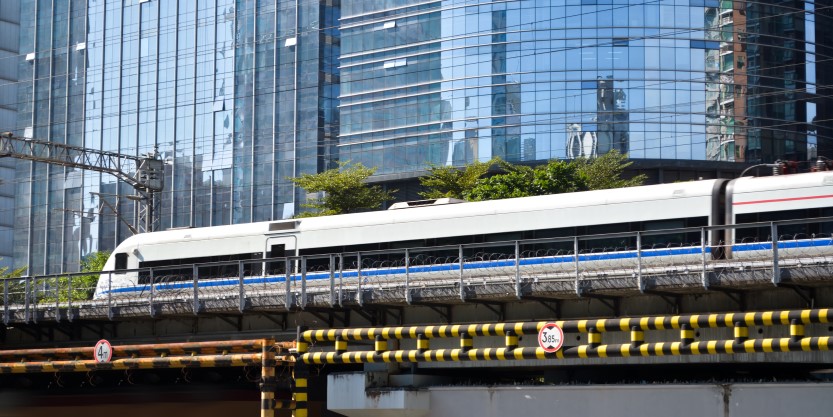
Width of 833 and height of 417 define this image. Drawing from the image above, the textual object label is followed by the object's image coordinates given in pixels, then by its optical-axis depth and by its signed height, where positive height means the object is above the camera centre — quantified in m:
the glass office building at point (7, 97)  121.38 +14.88
